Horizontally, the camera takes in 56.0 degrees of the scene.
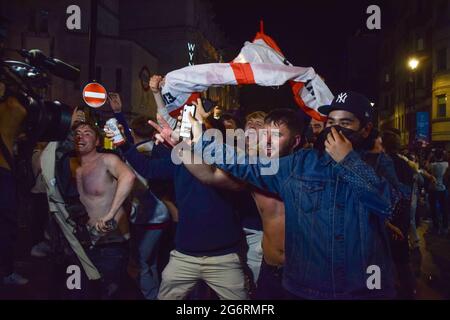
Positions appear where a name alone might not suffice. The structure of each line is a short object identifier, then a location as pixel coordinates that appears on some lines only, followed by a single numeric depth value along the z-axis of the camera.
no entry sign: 9.32
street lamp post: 23.89
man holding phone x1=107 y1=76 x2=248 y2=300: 3.71
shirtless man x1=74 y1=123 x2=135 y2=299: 4.48
